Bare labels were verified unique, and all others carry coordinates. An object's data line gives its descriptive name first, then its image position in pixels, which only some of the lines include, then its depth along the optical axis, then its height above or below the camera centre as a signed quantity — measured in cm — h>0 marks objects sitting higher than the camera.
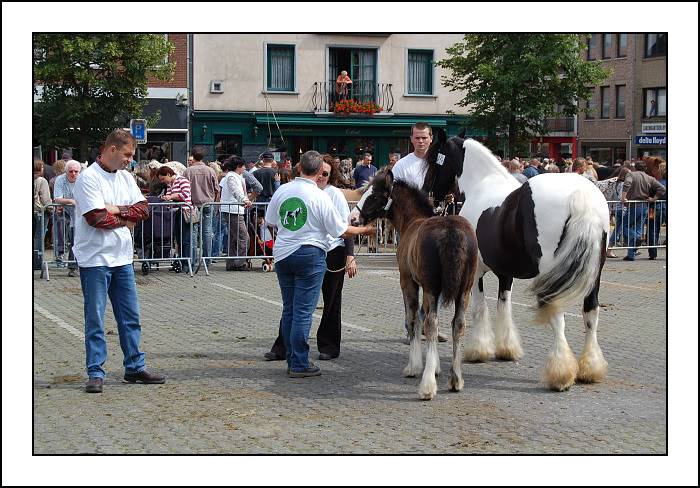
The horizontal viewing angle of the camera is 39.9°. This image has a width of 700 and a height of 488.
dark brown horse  759 -61
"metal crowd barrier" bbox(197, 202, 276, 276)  1667 -74
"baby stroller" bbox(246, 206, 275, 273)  1698 -77
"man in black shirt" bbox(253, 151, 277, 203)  1821 +27
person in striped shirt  1620 -7
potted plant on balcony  3869 +347
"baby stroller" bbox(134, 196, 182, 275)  1597 -67
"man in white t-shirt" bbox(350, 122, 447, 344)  982 +36
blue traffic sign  2361 +158
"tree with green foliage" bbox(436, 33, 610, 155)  3128 +388
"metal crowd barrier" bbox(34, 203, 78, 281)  1580 -73
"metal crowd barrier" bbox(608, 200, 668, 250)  1873 -54
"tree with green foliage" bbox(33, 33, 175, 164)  2934 +352
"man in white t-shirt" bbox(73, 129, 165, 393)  768 -39
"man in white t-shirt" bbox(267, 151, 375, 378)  820 -34
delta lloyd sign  4333 +257
